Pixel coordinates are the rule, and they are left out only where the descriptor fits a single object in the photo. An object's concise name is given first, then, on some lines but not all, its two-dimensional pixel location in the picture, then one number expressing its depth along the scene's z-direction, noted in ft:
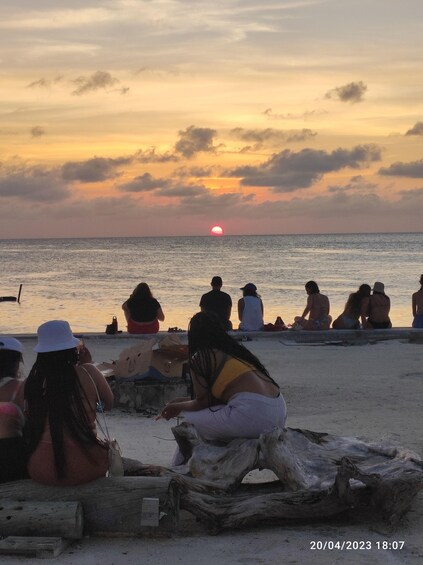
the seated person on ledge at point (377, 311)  50.78
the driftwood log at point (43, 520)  17.01
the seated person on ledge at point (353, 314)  50.70
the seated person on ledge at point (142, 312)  44.21
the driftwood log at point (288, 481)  17.79
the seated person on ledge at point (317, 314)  50.79
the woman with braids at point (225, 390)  19.66
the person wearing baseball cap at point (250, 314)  51.65
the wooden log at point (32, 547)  16.39
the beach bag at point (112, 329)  50.34
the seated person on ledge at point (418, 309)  51.72
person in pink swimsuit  18.31
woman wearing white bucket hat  17.43
